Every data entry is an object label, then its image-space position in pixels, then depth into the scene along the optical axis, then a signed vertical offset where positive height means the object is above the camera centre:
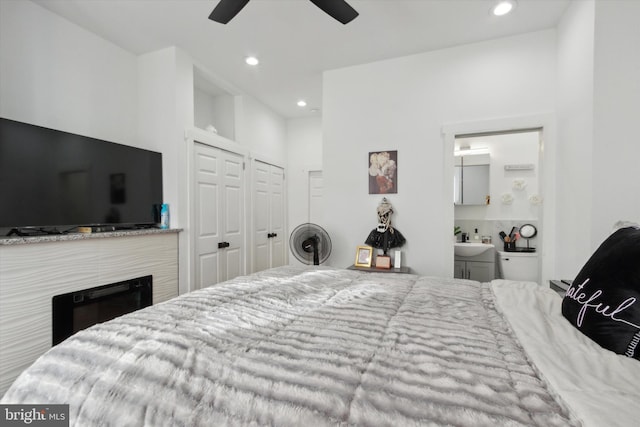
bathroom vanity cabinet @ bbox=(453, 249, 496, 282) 3.54 -0.76
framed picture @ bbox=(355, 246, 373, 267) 2.89 -0.51
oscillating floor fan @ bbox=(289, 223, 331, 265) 2.93 -0.38
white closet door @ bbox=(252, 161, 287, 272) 3.94 -0.14
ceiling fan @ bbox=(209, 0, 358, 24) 1.71 +1.27
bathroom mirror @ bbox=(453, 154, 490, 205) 3.72 +0.39
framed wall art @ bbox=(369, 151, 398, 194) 2.89 +0.38
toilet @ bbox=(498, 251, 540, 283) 3.37 -0.71
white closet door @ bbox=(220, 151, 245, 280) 3.36 -0.07
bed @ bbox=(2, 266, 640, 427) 0.56 -0.40
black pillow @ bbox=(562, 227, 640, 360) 0.77 -0.28
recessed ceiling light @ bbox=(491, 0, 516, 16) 2.09 +1.55
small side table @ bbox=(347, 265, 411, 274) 2.70 -0.61
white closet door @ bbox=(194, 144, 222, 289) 2.96 -0.09
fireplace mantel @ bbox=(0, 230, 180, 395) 1.68 -0.48
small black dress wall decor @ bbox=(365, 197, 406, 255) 2.81 -0.27
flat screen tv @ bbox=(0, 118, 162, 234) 1.80 +0.21
